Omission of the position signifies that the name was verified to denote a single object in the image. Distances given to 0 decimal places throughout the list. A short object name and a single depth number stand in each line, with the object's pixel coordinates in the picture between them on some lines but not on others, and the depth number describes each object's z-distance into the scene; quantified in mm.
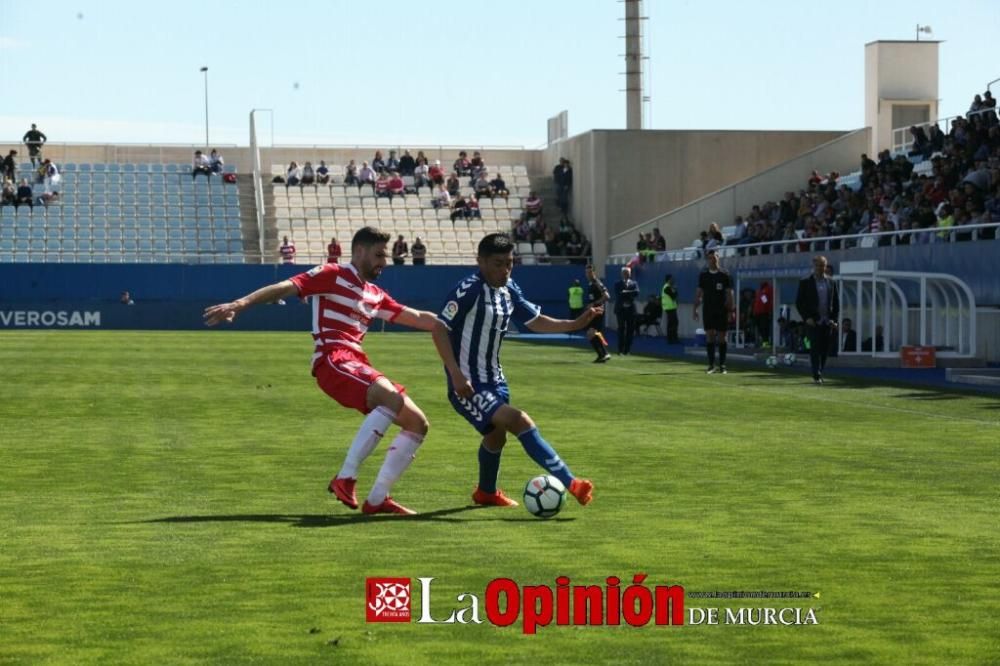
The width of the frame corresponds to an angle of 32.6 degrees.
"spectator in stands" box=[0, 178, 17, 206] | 66938
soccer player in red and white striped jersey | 11180
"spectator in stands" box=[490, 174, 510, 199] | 70125
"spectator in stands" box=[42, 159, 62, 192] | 68500
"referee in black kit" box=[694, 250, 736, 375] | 29594
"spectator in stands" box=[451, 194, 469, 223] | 68500
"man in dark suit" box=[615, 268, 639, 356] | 37812
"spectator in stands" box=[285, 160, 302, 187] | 70125
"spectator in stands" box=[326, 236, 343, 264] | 55656
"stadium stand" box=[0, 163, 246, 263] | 64688
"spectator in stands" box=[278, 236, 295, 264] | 62938
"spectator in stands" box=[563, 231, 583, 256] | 64188
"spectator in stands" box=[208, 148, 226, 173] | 71438
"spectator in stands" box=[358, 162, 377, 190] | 70250
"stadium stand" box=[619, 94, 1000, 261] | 33438
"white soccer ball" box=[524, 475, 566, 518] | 10828
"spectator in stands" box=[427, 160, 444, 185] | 70375
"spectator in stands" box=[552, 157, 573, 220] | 67625
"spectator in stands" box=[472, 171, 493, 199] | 70312
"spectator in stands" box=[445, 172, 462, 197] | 70188
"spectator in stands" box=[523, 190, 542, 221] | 67875
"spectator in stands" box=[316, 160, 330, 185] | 70250
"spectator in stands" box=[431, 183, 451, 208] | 69250
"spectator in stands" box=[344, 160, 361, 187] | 70188
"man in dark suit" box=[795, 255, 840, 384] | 26625
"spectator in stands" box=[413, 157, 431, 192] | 70438
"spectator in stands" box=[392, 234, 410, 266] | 61812
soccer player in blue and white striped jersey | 11086
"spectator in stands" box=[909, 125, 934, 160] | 43256
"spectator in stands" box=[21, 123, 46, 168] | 70062
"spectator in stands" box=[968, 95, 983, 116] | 41312
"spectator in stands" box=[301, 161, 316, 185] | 70000
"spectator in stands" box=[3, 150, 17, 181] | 67312
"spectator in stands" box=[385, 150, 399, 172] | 71312
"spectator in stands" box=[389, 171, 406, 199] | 69500
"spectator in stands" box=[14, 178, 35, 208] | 67062
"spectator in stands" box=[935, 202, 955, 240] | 33469
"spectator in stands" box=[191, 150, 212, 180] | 71062
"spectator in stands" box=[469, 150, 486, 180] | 71375
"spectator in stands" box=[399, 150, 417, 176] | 71125
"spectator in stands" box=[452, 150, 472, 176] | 72125
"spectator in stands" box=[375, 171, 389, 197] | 69625
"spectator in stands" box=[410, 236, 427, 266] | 62188
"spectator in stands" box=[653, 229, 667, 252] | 53312
